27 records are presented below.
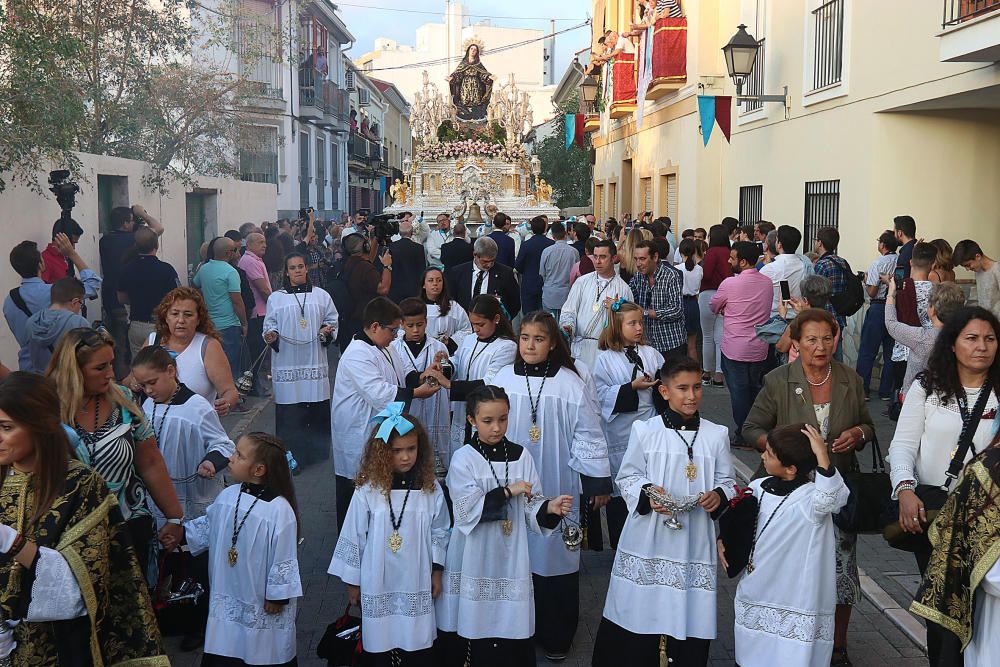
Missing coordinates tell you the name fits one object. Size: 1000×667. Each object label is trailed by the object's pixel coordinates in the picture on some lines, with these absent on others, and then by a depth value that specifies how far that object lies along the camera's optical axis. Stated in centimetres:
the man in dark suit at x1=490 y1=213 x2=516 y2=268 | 1448
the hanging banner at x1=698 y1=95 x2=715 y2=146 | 1659
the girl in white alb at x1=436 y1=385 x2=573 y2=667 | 439
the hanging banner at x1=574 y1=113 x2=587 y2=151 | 3052
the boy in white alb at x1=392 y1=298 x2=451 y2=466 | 641
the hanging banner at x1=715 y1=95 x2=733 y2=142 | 1648
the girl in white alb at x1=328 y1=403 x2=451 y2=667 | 431
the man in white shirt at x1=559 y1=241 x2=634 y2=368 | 831
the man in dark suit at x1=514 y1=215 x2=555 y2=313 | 1349
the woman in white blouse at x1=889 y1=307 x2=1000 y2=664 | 424
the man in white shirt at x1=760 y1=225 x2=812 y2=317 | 954
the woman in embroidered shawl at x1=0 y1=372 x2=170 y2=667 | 311
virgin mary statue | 3250
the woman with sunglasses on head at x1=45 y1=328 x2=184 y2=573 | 408
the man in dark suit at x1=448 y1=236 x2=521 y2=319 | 1012
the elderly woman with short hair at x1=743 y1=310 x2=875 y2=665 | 475
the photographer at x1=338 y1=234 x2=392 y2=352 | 1011
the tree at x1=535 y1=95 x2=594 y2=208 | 3953
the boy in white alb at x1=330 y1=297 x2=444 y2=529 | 588
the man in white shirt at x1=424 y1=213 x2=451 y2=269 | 1588
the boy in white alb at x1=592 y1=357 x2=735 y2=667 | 445
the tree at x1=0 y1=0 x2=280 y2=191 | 942
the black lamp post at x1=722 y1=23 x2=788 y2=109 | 1380
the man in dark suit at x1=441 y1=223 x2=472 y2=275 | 1352
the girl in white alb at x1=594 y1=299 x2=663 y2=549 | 605
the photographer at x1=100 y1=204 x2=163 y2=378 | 1084
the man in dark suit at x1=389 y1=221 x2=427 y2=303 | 1167
